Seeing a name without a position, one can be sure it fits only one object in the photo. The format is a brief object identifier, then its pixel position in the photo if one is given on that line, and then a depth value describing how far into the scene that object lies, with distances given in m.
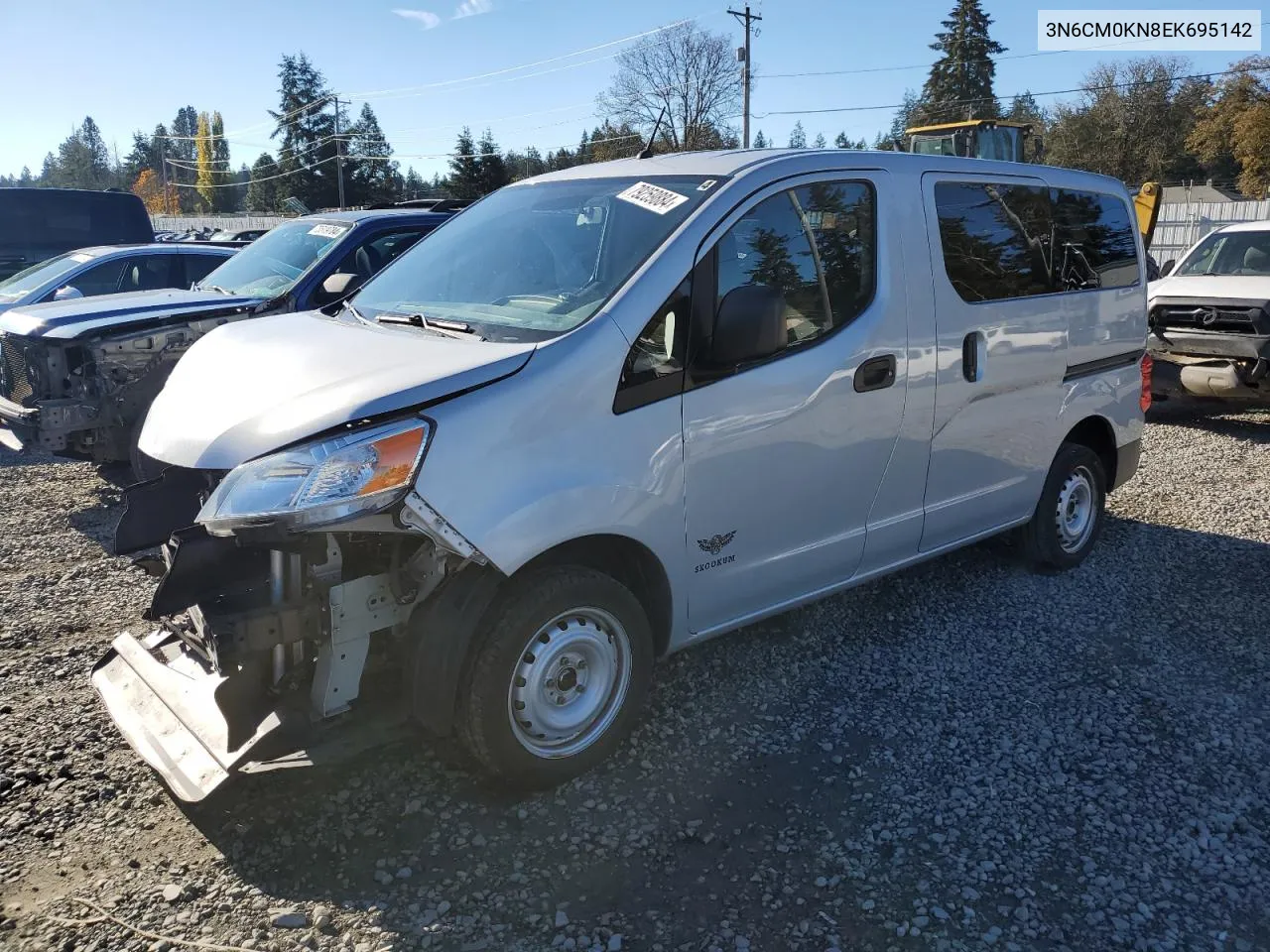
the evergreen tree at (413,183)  81.76
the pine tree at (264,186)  82.69
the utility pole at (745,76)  43.06
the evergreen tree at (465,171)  55.16
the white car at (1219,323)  9.17
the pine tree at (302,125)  77.75
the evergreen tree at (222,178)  97.00
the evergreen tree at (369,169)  72.75
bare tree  58.28
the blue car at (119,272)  9.38
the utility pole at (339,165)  65.94
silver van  2.83
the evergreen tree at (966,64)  62.06
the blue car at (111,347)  6.21
